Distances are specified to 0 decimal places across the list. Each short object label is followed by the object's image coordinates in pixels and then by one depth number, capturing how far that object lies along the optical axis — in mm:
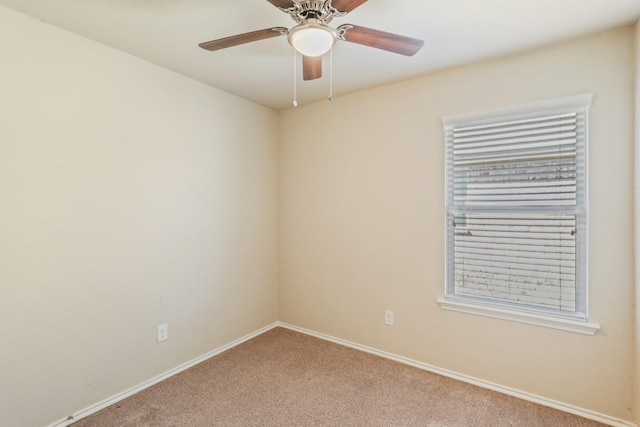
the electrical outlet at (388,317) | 2828
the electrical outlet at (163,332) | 2492
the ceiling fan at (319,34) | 1406
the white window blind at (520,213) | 2090
